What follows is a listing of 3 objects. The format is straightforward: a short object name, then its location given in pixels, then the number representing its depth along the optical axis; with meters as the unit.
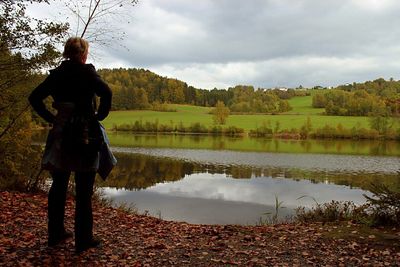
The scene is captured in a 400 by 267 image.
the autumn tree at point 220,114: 97.81
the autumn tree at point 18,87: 8.39
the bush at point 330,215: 9.39
